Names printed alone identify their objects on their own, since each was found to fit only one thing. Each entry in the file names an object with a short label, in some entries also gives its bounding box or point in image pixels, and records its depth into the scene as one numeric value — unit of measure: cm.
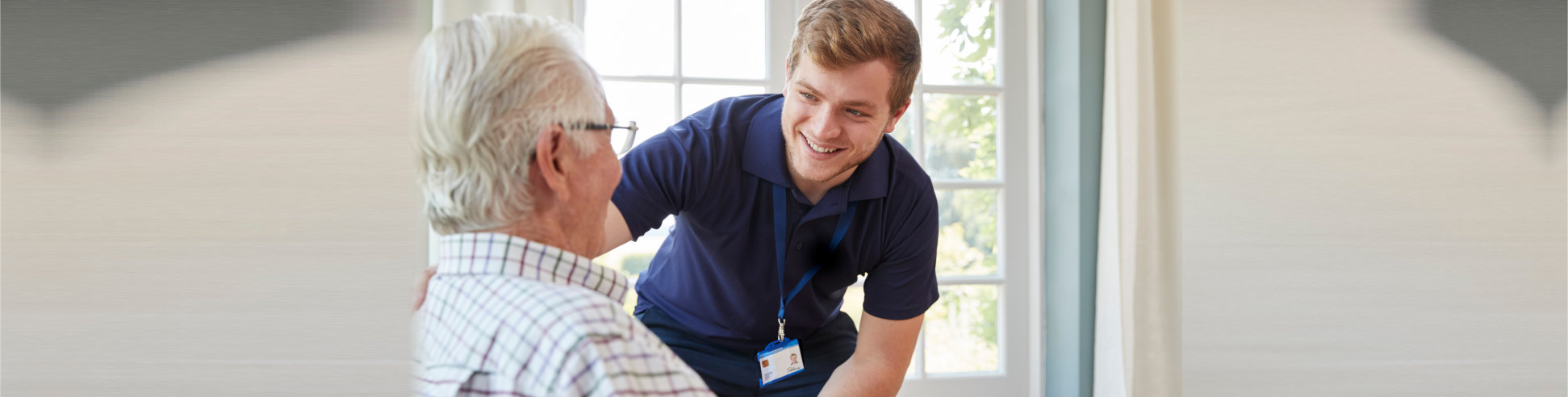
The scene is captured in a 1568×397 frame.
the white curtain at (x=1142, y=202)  219
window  247
